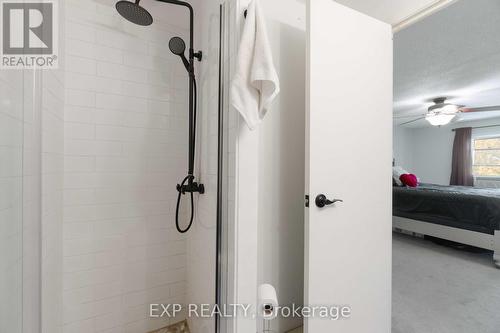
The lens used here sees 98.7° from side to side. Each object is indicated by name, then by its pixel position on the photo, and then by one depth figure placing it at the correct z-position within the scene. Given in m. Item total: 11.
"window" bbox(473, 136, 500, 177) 5.05
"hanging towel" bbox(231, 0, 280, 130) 0.74
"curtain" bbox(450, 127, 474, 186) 5.30
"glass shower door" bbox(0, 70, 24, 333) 0.65
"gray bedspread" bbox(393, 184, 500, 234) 2.56
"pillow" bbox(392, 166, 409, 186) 3.87
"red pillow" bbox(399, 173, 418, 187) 3.74
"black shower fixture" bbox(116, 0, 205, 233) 1.09
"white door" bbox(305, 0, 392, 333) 1.15
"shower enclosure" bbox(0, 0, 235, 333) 0.83
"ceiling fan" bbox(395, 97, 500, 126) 3.48
